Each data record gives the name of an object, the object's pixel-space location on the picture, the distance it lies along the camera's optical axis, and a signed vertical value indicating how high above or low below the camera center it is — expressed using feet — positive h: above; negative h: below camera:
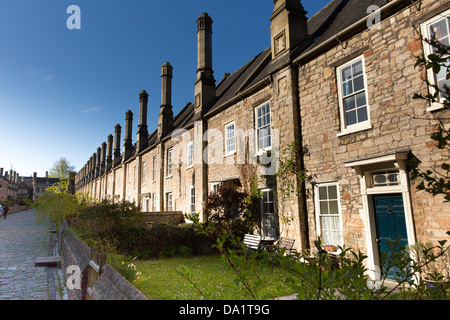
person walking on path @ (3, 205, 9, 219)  113.60 -3.00
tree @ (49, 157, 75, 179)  247.70 +30.32
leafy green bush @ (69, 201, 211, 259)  36.94 -4.48
